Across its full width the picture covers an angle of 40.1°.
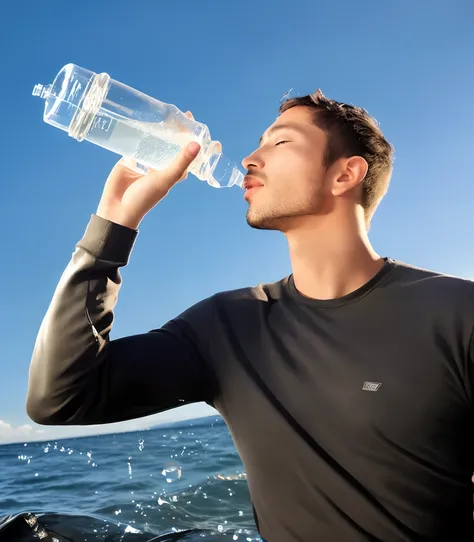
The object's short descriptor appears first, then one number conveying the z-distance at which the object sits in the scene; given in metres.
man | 0.80
